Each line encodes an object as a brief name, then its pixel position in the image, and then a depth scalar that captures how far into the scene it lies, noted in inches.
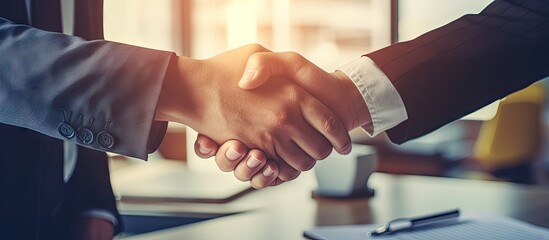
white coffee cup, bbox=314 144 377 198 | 54.0
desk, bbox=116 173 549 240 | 43.4
